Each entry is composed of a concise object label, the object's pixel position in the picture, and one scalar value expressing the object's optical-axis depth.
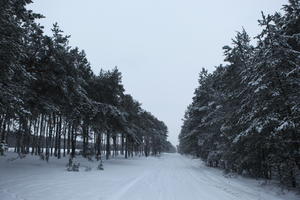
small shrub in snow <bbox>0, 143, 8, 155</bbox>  7.82
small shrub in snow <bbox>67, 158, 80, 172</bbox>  14.32
